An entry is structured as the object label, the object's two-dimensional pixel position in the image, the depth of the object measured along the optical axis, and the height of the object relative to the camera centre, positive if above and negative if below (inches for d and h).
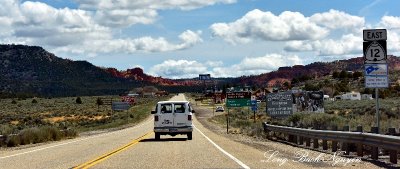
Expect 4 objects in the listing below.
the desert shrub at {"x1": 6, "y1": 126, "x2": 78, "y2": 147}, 1254.3 -84.3
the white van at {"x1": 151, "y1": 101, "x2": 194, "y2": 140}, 1245.7 -41.2
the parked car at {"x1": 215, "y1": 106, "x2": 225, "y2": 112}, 4426.7 -74.0
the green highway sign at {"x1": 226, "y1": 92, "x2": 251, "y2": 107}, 1889.8 -0.2
